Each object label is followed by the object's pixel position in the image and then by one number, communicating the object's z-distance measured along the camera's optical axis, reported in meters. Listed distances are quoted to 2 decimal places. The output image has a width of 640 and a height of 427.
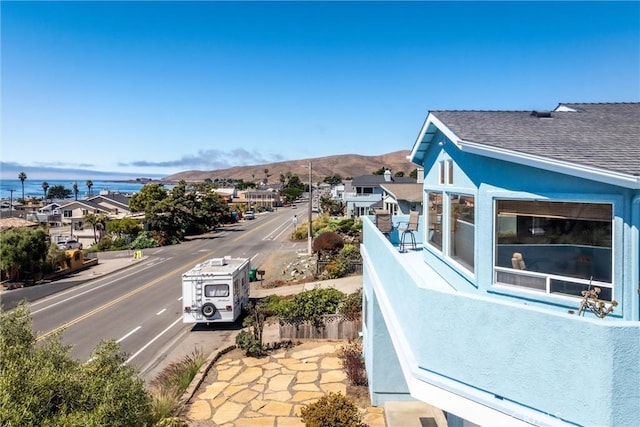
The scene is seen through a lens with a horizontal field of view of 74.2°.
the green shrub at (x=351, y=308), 16.94
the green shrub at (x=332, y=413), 9.47
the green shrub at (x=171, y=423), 9.37
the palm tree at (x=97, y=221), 55.34
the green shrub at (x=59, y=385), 5.69
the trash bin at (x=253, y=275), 30.71
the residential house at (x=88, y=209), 67.88
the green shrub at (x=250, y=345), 15.38
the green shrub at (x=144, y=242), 49.41
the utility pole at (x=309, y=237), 38.21
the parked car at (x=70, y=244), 47.94
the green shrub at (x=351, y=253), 30.53
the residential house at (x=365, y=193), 58.72
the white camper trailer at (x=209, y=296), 19.03
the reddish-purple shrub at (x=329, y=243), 36.78
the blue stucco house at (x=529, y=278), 3.62
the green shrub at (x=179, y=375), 12.88
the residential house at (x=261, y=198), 116.75
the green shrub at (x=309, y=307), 16.98
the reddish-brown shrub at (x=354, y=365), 12.70
